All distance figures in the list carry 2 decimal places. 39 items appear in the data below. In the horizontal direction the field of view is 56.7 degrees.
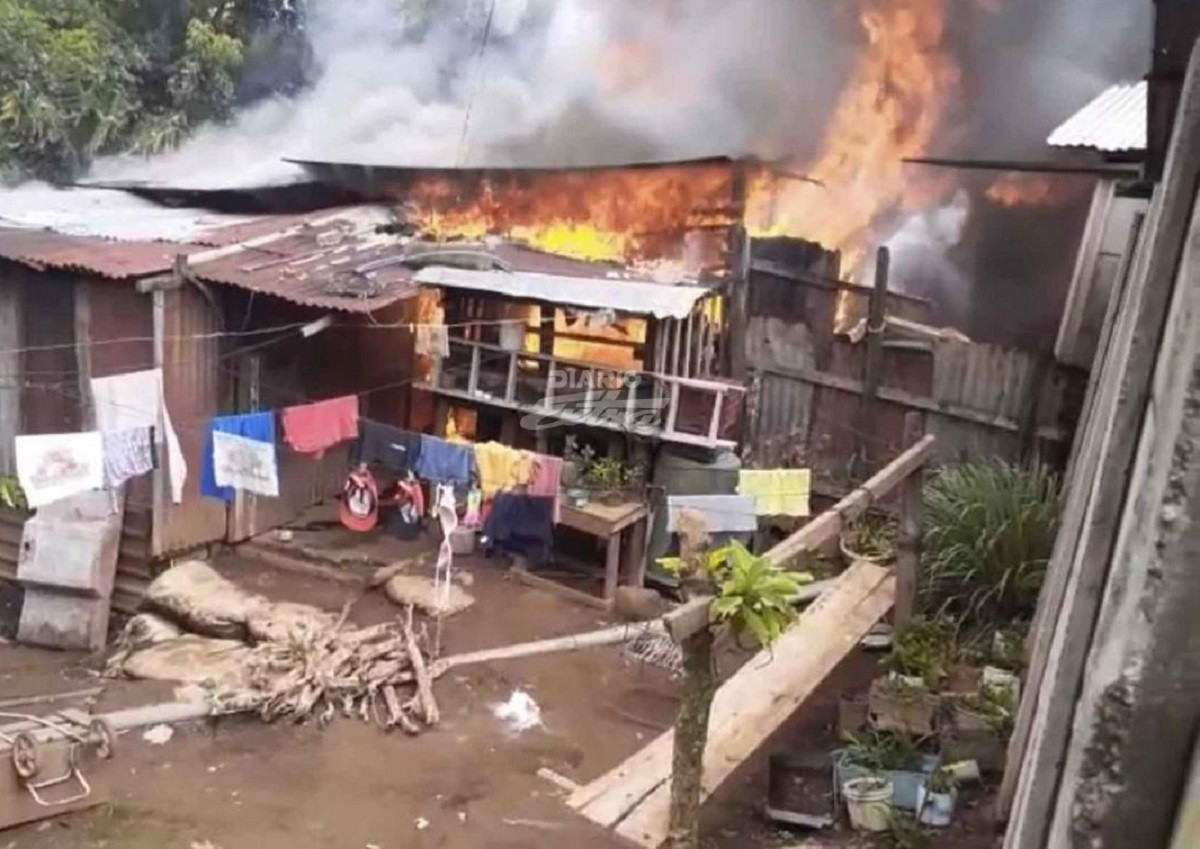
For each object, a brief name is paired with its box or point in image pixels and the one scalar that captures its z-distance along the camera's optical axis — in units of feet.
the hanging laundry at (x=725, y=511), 44.83
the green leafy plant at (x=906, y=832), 24.45
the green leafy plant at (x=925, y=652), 31.19
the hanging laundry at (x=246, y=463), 46.14
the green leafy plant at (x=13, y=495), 49.93
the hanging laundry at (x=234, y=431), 45.98
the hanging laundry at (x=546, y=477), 46.65
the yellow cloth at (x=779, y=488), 43.65
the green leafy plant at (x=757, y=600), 21.39
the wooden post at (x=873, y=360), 46.98
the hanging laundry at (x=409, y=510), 51.37
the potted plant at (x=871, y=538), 44.68
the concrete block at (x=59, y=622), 46.52
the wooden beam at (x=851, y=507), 25.11
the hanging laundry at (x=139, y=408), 45.21
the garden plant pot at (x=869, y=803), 25.41
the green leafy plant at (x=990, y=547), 35.45
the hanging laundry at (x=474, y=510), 48.62
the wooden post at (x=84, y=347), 47.75
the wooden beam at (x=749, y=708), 24.40
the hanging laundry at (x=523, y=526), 49.14
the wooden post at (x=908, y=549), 33.96
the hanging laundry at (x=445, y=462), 47.70
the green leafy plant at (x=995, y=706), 27.22
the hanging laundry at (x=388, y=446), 48.60
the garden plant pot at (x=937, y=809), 25.11
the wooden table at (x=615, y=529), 46.91
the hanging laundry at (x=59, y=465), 41.98
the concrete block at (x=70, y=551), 46.52
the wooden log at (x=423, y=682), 37.32
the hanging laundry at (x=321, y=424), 47.03
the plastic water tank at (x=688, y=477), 47.93
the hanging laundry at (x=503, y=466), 46.98
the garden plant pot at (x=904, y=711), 27.89
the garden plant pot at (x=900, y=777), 25.70
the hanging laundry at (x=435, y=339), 51.52
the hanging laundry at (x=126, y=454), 44.75
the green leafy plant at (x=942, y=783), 25.27
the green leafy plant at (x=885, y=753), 26.81
